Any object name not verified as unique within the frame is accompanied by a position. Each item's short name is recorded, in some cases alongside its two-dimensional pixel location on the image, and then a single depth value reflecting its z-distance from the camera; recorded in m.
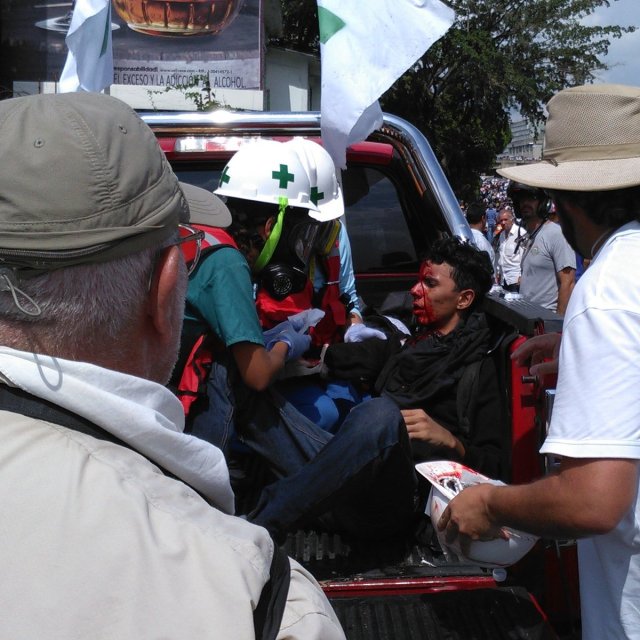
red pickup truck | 2.39
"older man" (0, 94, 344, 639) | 0.85
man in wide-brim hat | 1.55
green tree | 21.94
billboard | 14.33
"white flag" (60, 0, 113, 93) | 4.39
